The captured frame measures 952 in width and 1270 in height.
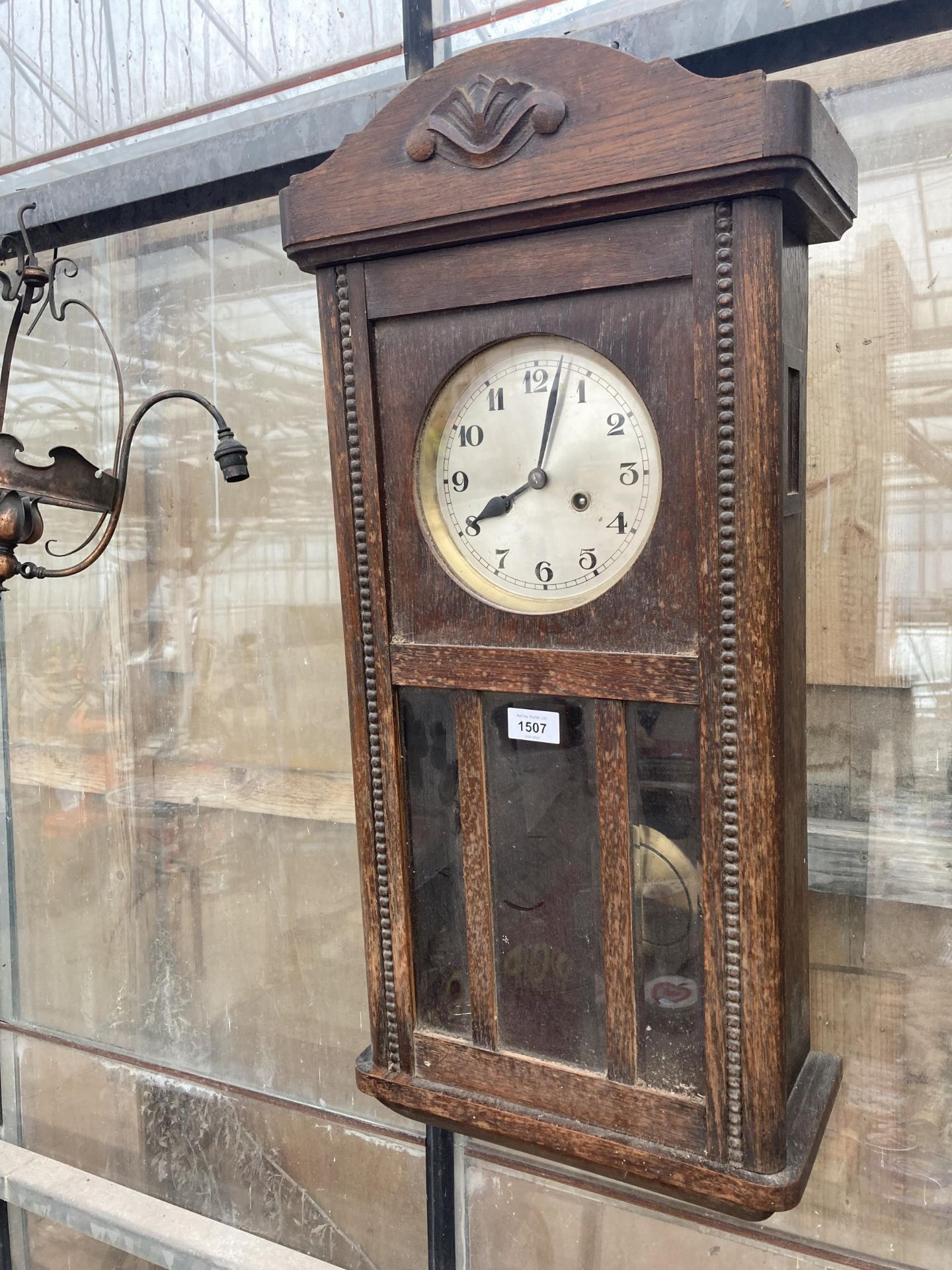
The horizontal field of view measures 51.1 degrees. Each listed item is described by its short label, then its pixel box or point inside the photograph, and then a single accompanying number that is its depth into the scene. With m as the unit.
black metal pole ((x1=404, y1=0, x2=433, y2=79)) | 1.19
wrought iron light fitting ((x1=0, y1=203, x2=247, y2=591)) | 1.13
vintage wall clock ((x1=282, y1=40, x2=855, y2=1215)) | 0.73
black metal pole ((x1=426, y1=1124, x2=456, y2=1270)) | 1.33
